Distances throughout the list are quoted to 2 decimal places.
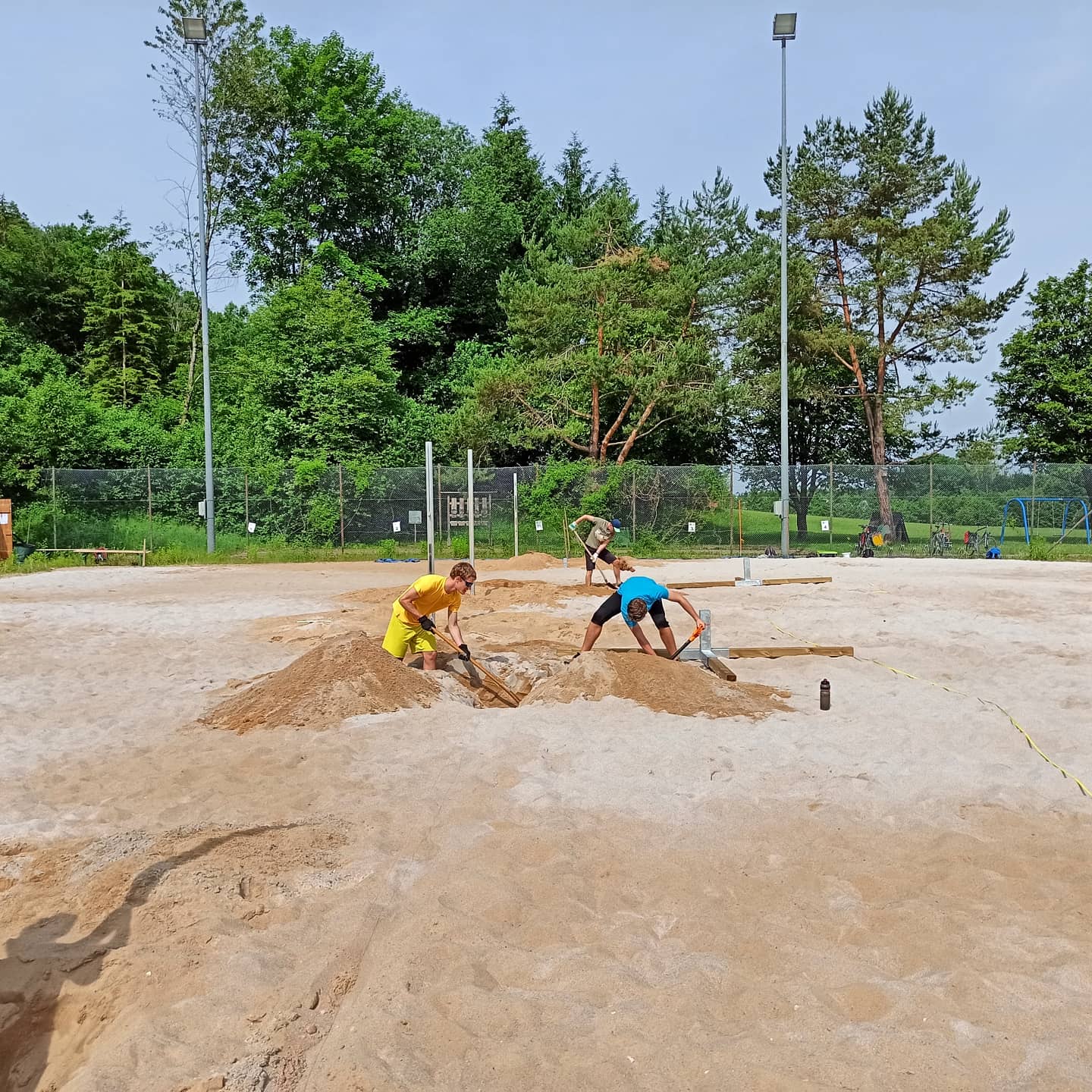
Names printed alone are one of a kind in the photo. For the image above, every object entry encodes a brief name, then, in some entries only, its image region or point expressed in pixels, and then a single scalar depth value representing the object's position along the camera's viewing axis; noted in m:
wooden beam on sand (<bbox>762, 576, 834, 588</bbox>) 16.61
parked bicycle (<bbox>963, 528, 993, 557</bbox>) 25.08
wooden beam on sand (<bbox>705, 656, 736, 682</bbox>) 8.15
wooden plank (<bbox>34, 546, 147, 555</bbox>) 23.86
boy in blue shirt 8.62
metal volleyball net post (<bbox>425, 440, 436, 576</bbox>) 12.88
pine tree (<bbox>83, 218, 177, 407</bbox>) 38.44
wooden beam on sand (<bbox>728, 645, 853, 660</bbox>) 9.30
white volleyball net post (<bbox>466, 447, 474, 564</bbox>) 14.52
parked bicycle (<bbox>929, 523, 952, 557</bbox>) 25.48
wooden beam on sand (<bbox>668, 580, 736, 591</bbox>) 16.35
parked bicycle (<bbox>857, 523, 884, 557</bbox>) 25.17
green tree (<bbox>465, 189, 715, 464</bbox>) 28.45
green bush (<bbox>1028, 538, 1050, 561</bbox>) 24.39
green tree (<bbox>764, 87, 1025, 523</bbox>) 30.97
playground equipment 26.52
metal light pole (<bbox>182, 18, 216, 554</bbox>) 24.45
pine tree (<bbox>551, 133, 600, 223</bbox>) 40.56
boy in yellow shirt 8.20
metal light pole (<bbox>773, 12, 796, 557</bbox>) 23.28
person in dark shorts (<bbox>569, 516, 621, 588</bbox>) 14.24
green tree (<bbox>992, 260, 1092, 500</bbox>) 35.12
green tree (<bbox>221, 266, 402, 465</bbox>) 29.89
